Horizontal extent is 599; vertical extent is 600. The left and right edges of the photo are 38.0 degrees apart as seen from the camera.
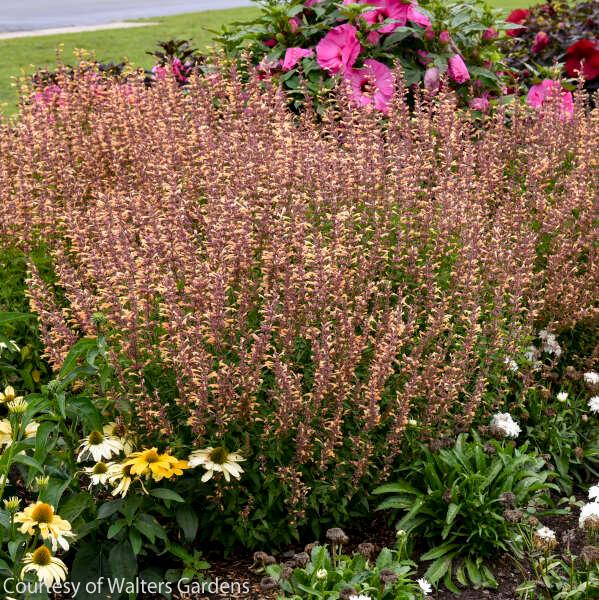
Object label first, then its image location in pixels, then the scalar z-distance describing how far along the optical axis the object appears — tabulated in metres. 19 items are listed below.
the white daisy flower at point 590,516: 3.19
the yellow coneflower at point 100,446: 2.99
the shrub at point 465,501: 3.27
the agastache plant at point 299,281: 3.12
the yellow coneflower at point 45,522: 2.61
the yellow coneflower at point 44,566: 2.57
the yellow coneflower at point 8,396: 3.31
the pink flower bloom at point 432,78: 5.54
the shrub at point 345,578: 2.88
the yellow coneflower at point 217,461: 2.96
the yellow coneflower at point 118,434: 3.16
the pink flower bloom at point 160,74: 5.70
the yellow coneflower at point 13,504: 2.67
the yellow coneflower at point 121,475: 2.91
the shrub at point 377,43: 5.57
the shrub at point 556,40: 6.77
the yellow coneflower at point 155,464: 2.86
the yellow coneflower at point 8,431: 3.23
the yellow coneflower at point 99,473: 2.93
